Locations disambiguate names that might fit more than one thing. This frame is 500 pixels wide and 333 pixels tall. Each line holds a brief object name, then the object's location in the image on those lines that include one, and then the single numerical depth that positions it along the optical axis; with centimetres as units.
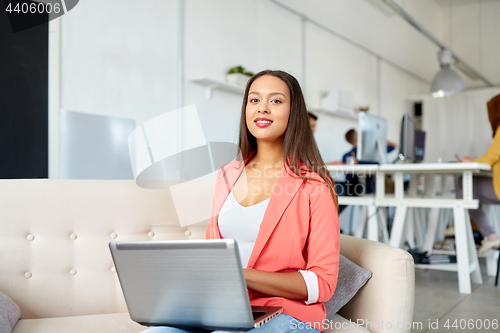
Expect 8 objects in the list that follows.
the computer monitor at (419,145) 432
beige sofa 138
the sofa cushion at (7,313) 118
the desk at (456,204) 282
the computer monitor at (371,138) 347
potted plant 409
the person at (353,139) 528
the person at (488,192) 318
